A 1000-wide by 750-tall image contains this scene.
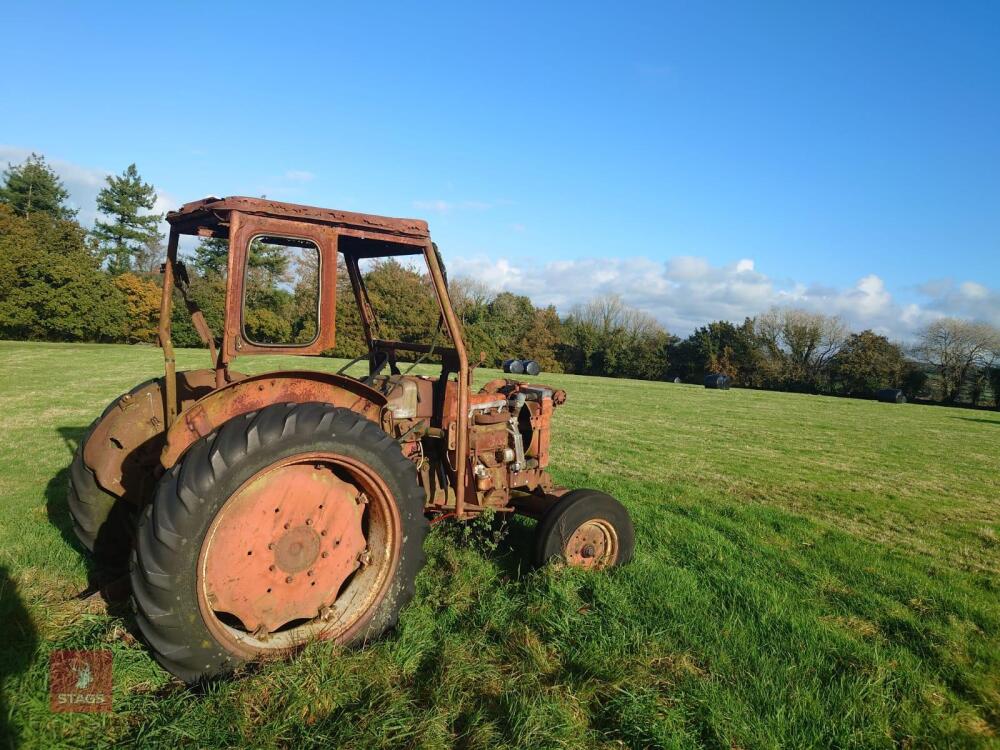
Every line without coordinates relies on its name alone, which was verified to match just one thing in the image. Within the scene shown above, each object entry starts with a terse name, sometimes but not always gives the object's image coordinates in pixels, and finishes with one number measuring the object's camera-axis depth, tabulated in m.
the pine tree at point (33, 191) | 50.06
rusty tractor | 2.92
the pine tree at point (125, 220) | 51.47
